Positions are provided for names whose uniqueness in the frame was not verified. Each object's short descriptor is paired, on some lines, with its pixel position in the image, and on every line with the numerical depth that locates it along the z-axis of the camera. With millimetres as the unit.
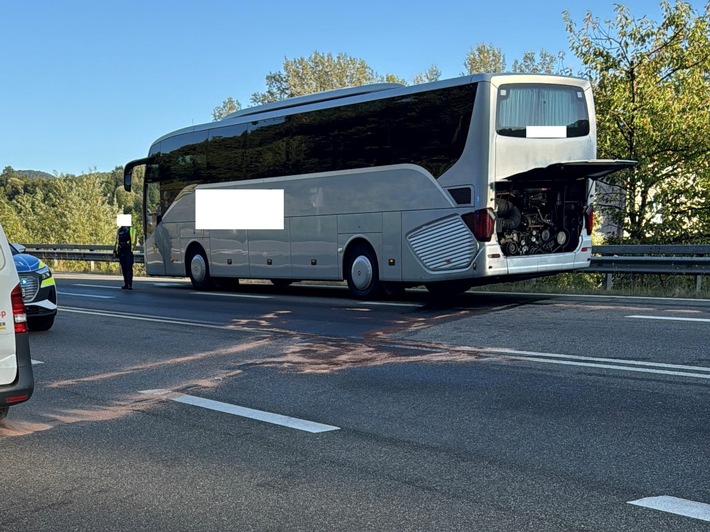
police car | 12250
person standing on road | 22678
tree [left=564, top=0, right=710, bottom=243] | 20906
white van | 5688
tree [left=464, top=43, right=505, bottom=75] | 64938
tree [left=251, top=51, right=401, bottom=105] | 65125
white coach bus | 14188
